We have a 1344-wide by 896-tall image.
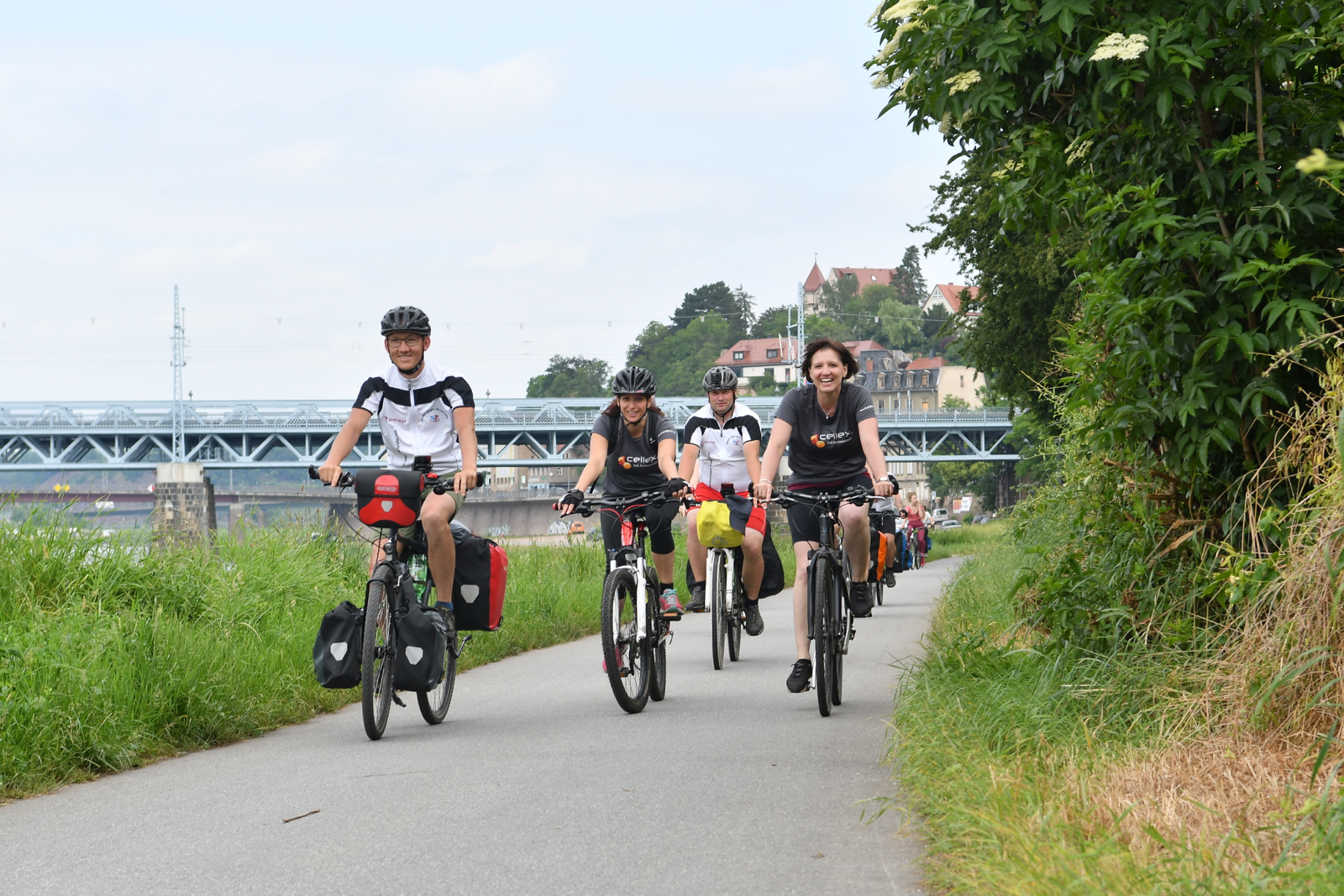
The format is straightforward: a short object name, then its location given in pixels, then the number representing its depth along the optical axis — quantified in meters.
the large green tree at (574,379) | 162.75
